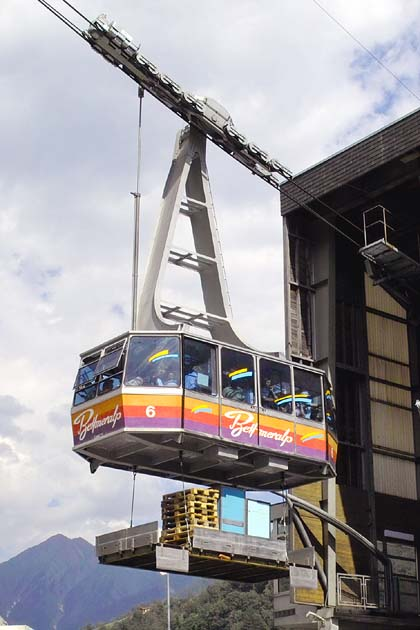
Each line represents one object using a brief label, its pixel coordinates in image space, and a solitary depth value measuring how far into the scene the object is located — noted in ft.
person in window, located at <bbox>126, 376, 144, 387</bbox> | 62.95
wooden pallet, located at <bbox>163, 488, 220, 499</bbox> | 66.80
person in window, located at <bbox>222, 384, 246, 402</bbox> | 65.98
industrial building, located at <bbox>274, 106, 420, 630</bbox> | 95.50
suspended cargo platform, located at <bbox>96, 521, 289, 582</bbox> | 63.16
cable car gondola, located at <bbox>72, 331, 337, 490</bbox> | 63.26
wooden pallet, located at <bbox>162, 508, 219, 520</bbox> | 65.77
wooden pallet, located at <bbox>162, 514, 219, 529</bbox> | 65.51
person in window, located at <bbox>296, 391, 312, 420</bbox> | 70.28
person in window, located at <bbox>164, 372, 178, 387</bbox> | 63.41
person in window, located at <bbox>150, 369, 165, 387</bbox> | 63.31
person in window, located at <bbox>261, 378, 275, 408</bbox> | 67.97
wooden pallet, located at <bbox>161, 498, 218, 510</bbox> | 66.23
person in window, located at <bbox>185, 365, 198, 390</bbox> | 64.08
